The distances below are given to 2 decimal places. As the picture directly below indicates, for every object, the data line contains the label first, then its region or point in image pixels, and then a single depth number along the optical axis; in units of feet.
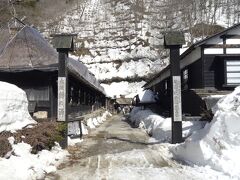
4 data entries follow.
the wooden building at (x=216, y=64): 56.34
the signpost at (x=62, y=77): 41.01
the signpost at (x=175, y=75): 40.45
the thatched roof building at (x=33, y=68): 51.42
